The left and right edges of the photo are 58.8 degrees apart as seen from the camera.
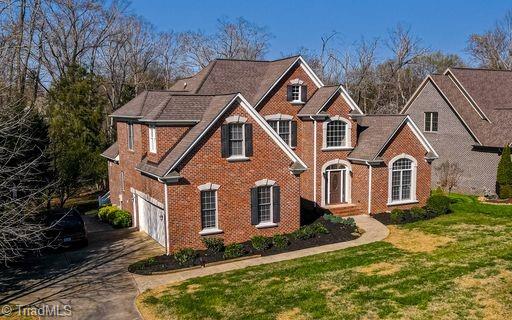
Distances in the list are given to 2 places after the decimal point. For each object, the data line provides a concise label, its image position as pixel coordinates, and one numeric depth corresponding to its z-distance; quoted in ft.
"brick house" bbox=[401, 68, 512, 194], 102.47
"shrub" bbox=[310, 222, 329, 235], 72.13
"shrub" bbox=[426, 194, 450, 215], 85.99
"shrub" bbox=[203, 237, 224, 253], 64.08
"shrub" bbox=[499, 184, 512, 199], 94.78
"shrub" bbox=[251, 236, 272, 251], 65.41
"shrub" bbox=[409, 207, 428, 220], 82.53
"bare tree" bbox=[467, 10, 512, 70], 217.36
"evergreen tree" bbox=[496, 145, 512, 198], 94.27
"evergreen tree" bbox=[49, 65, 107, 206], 94.79
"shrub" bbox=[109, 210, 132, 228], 86.05
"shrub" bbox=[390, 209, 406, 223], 80.79
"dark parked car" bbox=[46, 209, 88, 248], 68.59
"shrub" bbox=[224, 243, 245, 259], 62.90
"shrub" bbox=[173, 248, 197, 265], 60.64
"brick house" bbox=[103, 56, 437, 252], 65.21
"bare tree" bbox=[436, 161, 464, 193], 108.78
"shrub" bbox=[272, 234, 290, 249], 66.90
